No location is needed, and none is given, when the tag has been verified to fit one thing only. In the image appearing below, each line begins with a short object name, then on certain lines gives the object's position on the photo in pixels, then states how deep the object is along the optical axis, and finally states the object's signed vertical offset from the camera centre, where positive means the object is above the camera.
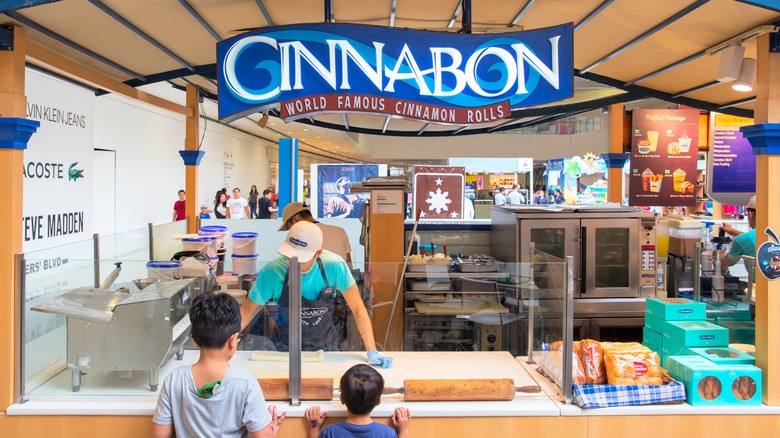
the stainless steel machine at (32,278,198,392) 3.43 -0.63
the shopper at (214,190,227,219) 15.82 +0.09
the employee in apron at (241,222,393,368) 3.79 -0.45
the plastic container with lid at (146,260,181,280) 4.34 -0.38
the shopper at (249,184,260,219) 21.61 +0.32
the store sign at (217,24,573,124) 4.63 +0.97
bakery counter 3.44 -0.97
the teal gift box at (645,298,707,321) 4.26 -0.61
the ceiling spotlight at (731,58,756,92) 5.05 +1.04
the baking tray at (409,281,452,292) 4.58 -0.51
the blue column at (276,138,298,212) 11.07 +0.75
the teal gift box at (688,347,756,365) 3.86 -0.83
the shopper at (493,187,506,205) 20.70 +0.44
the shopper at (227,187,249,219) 17.41 +0.12
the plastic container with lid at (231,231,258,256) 7.61 -0.36
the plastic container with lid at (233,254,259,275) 4.70 -0.44
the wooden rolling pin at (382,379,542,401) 3.52 -0.93
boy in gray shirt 2.84 -0.77
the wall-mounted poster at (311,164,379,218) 15.40 +0.52
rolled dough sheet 3.69 -0.81
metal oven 6.94 -0.41
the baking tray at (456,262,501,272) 4.27 -0.37
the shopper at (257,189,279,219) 17.59 +0.08
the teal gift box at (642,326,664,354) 4.38 -0.84
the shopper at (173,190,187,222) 13.75 +0.01
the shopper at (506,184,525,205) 19.79 +0.43
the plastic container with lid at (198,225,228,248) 7.33 -0.23
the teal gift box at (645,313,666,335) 4.33 -0.72
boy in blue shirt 2.98 -0.85
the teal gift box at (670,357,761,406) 3.59 -0.92
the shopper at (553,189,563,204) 22.14 +0.53
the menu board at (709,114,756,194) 8.27 +0.67
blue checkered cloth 3.50 -0.95
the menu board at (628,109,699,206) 8.03 +0.65
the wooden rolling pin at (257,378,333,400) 3.48 -0.92
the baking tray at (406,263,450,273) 4.58 -0.39
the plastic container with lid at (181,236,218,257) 6.55 -0.32
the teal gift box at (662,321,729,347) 4.06 -0.73
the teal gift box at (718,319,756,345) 5.24 -0.92
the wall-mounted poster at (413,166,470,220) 9.02 +0.23
